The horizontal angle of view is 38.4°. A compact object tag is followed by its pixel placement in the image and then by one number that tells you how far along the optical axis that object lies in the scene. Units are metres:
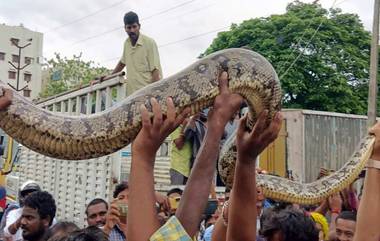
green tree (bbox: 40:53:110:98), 43.44
